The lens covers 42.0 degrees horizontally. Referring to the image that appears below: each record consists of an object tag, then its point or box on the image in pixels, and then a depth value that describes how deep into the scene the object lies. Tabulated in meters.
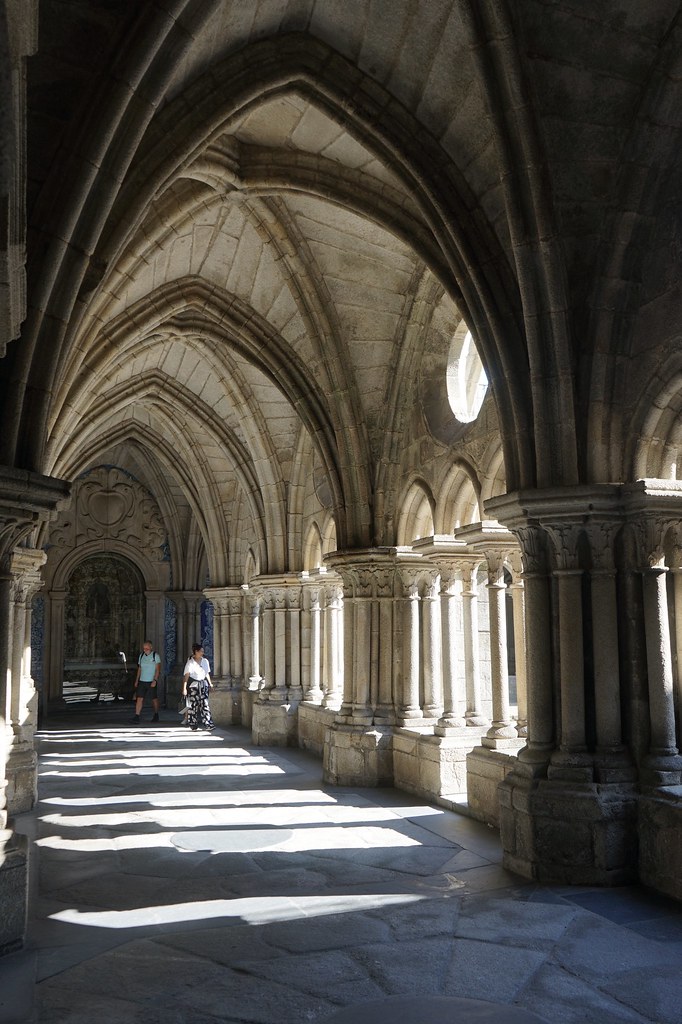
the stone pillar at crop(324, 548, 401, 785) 7.83
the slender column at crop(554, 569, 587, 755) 4.81
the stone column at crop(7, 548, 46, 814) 6.73
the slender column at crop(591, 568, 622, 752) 4.78
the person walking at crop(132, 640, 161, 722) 13.55
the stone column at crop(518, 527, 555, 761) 4.95
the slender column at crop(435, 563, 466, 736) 7.14
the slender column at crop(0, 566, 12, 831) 4.01
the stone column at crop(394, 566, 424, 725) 7.81
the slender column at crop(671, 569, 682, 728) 4.78
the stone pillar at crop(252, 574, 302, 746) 10.73
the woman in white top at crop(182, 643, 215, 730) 12.50
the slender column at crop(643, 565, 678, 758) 4.64
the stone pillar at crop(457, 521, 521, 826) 5.98
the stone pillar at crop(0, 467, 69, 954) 3.68
